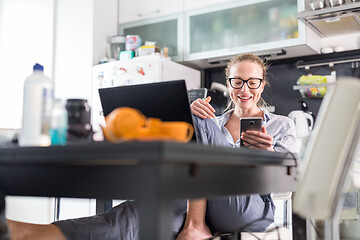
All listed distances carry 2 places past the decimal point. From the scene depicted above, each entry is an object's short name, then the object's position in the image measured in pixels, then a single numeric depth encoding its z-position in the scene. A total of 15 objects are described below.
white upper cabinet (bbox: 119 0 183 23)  3.47
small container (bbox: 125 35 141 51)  3.49
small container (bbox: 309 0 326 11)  2.68
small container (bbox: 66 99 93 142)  0.91
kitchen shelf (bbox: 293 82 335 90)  2.88
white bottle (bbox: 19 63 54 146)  0.88
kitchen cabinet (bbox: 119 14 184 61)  3.42
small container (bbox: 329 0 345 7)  2.63
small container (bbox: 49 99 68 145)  0.89
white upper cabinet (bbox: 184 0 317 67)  2.96
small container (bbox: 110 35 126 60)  3.55
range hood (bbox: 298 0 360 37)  2.61
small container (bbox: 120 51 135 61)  3.41
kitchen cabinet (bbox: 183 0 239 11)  3.30
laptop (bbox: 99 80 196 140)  1.20
